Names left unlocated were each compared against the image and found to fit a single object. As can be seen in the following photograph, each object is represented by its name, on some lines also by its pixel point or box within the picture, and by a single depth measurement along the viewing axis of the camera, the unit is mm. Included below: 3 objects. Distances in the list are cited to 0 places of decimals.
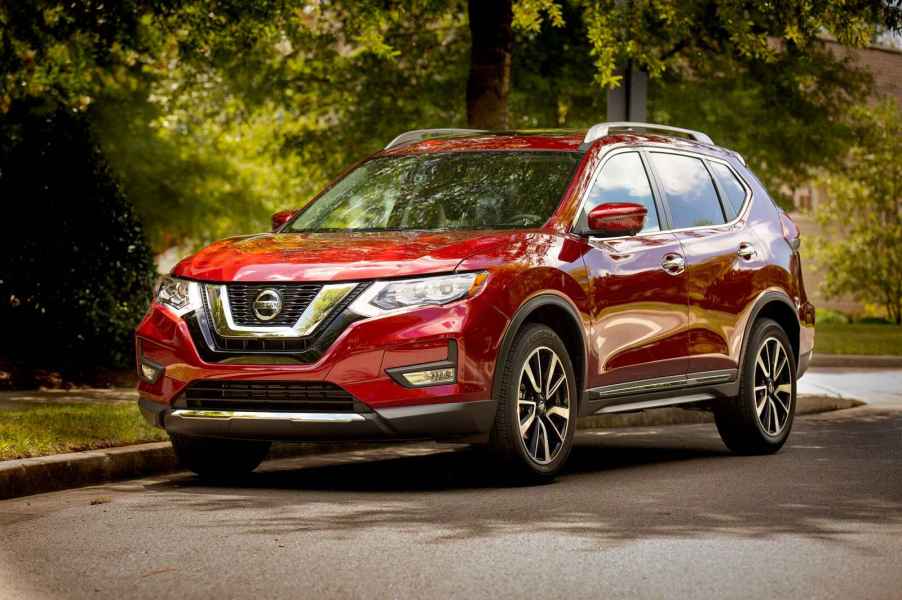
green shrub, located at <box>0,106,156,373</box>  16000
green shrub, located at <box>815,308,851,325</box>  39900
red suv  8492
